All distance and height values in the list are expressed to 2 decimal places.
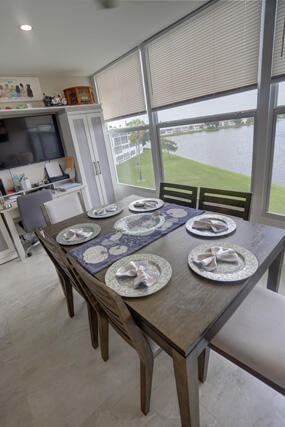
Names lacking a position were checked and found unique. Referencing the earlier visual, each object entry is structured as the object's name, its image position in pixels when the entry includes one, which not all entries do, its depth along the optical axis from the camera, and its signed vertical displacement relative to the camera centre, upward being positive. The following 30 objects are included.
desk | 2.55 -0.85
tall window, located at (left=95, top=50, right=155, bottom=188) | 2.99 +0.22
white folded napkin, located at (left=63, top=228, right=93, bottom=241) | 1.49 -0.63
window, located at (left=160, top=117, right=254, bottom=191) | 2.22 -0.36
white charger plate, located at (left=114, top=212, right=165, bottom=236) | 1.44 -0.63
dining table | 0.73 -0.66
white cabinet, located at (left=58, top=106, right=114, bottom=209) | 3.22 -0.15
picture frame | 2.78 +0.75
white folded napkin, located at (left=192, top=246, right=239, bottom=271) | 1.00 -0.62
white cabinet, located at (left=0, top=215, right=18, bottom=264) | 2.67 -1.16
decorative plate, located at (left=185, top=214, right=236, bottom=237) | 1.27 -0.62
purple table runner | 1.18 -0.64
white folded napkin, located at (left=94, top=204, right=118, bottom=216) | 1.86 -0.62
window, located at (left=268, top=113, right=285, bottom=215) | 1.89 -0.54
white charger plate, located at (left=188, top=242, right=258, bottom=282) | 0.92 -0.63
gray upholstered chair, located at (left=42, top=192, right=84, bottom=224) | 1.96 -0.60
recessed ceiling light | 1.83 +0.98
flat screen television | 2.86 +0.08
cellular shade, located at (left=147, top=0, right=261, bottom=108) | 1.84 +0.65
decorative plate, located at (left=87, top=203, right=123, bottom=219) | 1.80 -0.62
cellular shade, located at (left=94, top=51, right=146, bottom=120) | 2.92 +0.65
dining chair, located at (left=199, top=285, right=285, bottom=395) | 0.82 -0.90
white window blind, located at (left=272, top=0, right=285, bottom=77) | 1.63 +0.50
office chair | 2.52 -0.70
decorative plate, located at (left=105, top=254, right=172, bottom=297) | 0.92 -0.64
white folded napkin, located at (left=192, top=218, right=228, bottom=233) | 1.31 -0.62
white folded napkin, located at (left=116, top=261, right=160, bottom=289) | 0.95 -0.63
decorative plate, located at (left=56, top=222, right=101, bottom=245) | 1.45 -0.63
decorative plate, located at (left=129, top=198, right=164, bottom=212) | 1.81 -0.62
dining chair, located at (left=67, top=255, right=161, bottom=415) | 0.79 -0.79
